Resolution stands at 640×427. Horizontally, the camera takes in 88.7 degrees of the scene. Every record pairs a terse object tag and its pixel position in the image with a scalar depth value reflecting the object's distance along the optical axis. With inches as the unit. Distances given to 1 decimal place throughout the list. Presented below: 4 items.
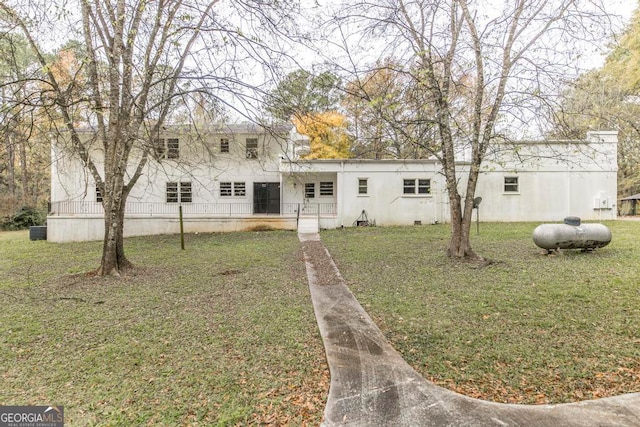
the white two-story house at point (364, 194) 658.2
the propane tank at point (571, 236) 338.3
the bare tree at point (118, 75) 244.8
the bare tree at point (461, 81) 281.7
